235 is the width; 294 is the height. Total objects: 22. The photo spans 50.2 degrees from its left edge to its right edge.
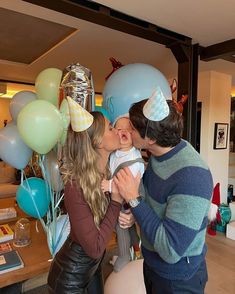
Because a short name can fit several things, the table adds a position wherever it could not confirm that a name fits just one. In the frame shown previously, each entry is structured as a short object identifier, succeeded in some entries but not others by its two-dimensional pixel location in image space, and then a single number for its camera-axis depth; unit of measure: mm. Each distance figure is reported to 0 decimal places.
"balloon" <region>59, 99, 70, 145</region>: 1283
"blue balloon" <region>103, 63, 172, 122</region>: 1364
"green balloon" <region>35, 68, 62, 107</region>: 1504
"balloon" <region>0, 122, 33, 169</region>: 1428
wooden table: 1458
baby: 1190
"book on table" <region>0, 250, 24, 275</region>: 1491
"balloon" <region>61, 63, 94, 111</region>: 1338
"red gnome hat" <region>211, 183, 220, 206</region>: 3612
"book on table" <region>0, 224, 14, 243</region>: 1881
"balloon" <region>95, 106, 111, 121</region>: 1430
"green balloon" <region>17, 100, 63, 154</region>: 1206
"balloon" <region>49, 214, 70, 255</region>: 1498
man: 876
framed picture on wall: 3971
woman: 1088
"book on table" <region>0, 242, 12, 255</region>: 1711
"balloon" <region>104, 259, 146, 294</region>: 1630
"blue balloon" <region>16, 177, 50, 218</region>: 1534
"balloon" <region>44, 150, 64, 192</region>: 1478
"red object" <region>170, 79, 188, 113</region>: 2385
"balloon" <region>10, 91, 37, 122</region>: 1562
